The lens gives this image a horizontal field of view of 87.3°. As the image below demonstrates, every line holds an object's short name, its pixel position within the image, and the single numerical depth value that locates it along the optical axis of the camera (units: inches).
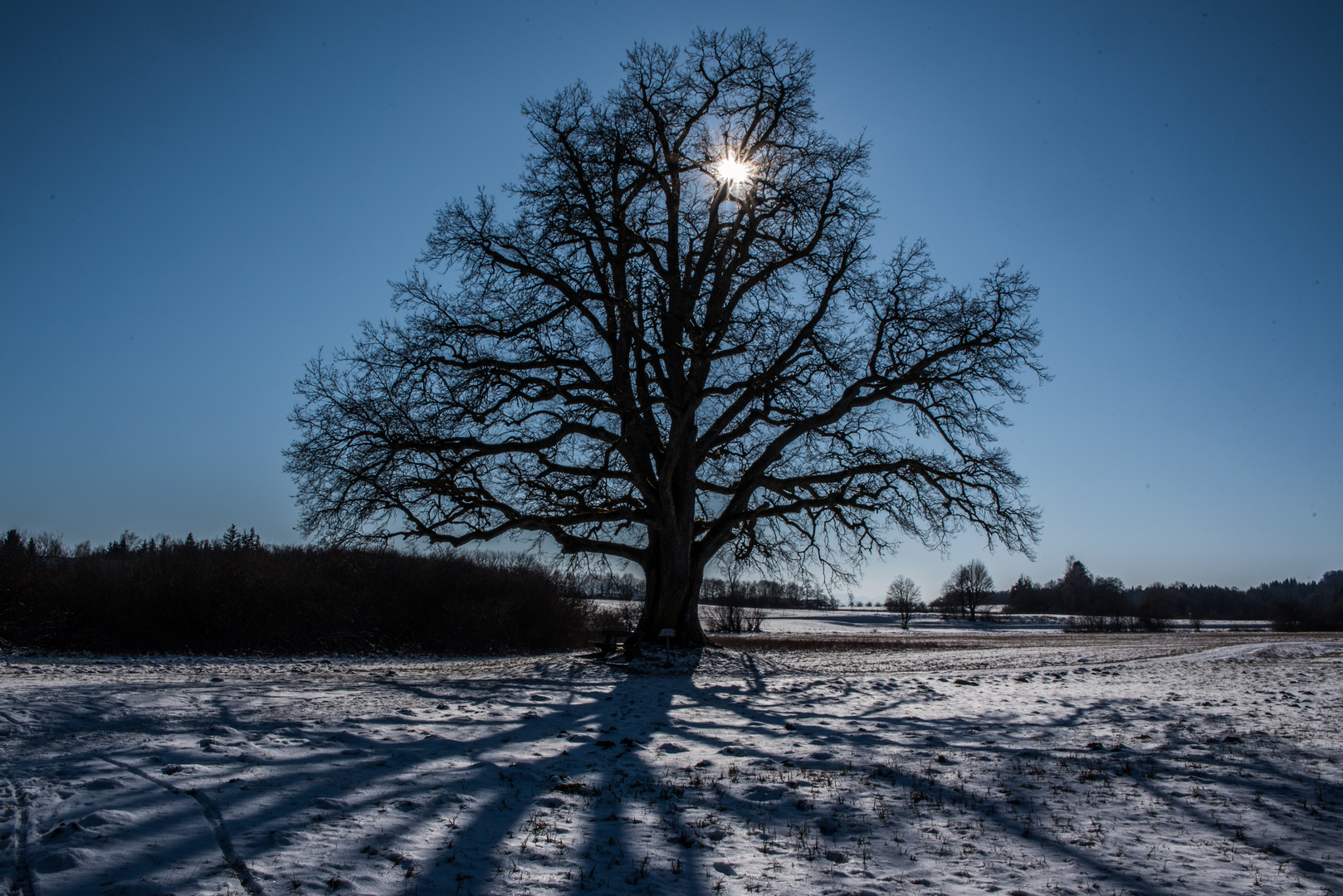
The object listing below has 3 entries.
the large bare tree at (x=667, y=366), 635.5
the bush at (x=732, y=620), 1850.4
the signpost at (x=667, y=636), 679.1
